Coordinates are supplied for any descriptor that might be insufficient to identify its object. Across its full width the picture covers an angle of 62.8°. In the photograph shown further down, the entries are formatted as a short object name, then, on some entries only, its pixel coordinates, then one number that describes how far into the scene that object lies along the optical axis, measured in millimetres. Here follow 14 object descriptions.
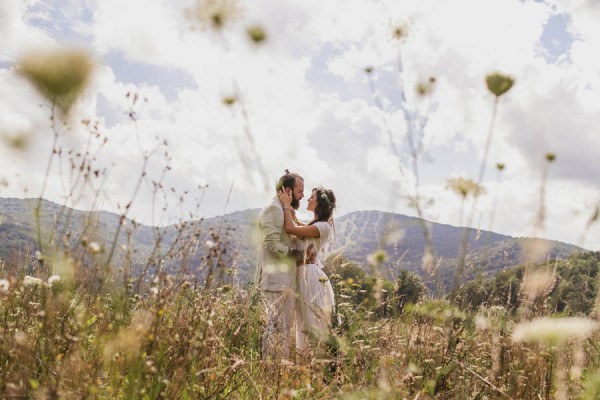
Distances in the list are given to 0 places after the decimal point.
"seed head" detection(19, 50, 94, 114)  1948
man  5512
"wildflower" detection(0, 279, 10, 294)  2191
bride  5355
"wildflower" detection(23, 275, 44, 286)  3435
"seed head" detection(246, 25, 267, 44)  2801
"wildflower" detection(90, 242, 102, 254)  2003
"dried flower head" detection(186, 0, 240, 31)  2664
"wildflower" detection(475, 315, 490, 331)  2870
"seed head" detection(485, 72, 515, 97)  2064
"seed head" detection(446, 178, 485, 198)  2381
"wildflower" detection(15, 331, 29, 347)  2087
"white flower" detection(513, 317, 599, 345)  1278
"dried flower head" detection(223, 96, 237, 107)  3270
